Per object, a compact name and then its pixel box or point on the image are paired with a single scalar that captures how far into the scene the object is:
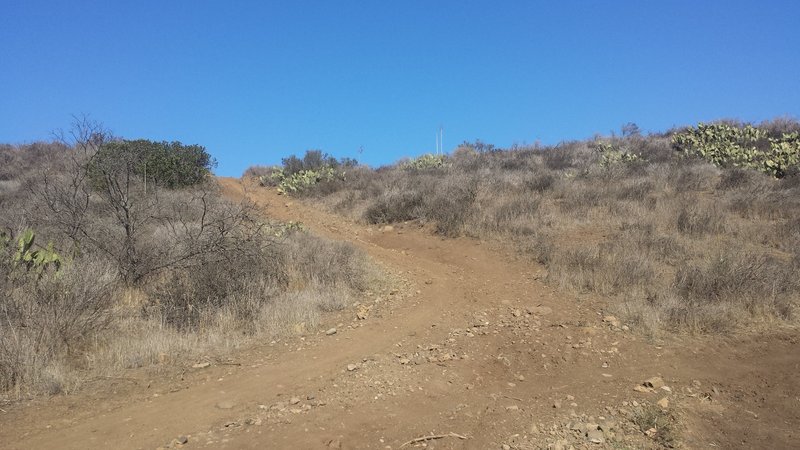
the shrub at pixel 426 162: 23.14
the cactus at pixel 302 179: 20.77
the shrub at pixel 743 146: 16.33
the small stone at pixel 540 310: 7.90
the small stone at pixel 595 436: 4.49
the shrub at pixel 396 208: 15.16
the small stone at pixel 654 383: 5.47
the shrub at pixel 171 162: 15.58
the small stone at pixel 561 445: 4.39
